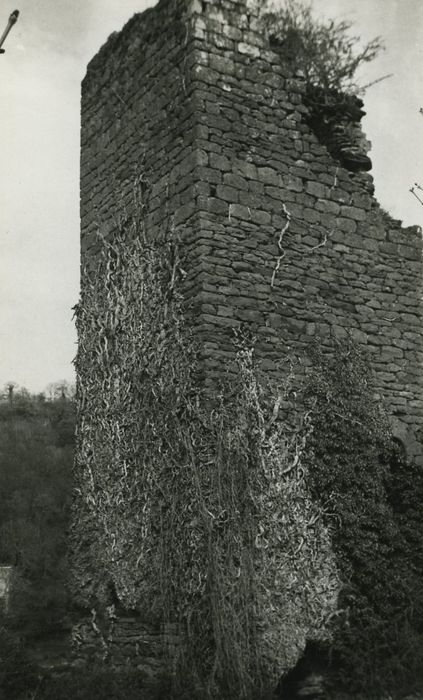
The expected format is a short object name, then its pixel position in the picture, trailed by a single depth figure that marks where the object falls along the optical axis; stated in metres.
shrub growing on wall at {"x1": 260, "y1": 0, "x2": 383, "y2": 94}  7.36
